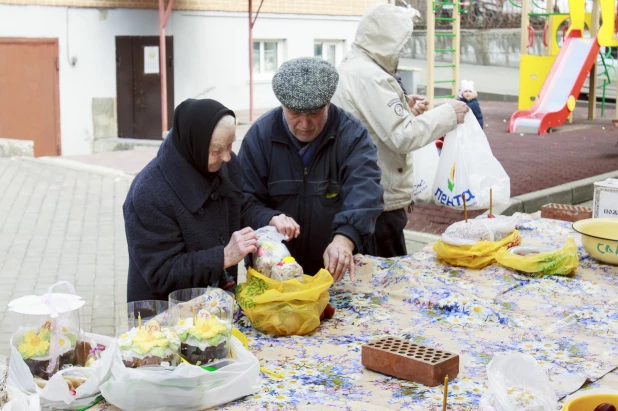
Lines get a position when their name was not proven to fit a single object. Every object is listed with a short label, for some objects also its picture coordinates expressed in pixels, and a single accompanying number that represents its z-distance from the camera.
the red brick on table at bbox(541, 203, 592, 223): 4.94
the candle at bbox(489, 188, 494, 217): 4.54
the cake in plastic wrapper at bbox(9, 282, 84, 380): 2.57
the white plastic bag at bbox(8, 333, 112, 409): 2.48
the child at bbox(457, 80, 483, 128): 9.72
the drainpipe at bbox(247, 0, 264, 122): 15.66
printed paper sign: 15.68
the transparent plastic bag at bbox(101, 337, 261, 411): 2.44
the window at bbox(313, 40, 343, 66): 19.14
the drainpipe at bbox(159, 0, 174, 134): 13.94
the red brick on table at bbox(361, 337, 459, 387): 2.72
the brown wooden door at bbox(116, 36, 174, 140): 15.52
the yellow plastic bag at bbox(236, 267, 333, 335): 3.10
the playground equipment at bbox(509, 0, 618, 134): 14.68
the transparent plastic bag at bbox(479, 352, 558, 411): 2.43
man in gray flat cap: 3.54
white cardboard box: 4.52
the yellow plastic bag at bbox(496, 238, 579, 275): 3.96
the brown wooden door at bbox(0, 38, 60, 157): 14.41
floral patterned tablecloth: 2.68
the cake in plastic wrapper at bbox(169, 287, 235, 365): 2.58
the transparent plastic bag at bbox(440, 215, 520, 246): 4.14
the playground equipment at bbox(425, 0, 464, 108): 13.90
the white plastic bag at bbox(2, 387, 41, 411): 2.32
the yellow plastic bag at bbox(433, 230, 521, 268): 4.09
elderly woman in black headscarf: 3.04
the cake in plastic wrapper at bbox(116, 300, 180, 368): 2.49
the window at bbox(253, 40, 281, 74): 18.03
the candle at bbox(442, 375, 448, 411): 2.41
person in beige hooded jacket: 4.19
